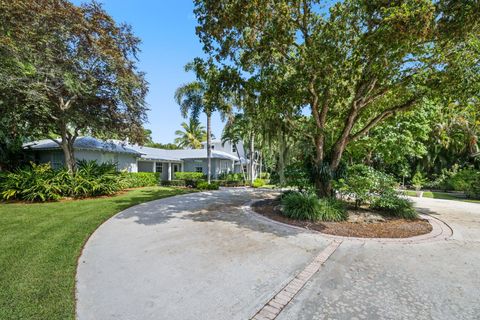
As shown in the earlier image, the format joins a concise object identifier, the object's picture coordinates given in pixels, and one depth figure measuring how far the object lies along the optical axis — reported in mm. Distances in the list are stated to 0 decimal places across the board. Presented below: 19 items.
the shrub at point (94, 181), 12086
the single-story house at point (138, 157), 17219
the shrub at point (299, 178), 9438
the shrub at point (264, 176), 31547
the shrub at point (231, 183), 21859
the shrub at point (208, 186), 18078
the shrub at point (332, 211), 7707
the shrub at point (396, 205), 8289
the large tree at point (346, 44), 5930
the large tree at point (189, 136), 41000
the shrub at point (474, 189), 15203
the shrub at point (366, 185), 8414
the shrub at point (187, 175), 23688
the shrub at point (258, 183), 21941
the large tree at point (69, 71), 9367
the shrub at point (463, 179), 15912
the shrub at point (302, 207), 7715
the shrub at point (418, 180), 20250
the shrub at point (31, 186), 10648
